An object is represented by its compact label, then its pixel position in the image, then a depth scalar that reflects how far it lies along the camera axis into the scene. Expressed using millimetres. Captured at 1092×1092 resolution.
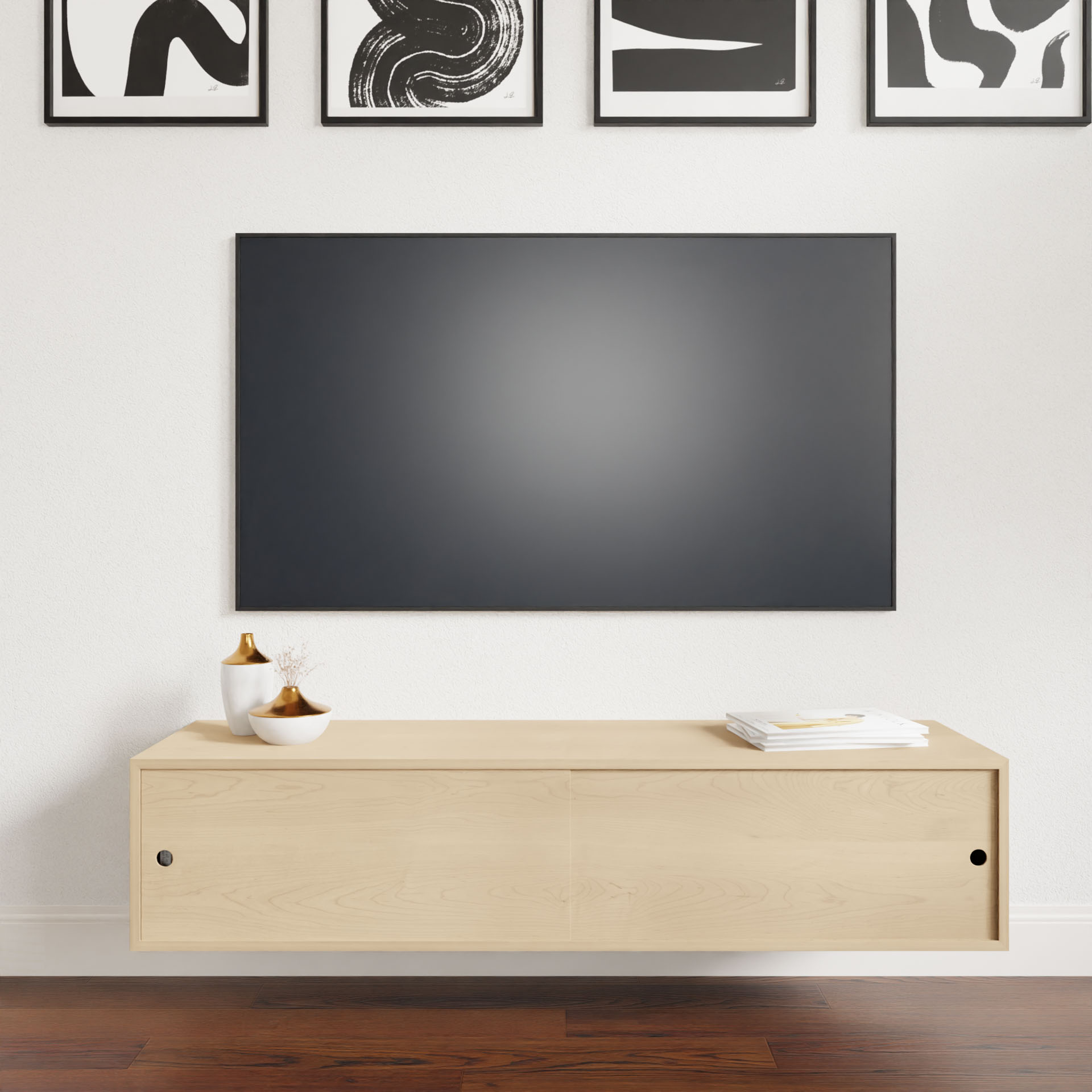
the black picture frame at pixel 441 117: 2006
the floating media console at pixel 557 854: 1649
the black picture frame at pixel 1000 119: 2002
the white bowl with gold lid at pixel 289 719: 1740
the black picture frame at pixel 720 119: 2000
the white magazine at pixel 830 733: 1706
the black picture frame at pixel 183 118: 2004
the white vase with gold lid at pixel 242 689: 1816
